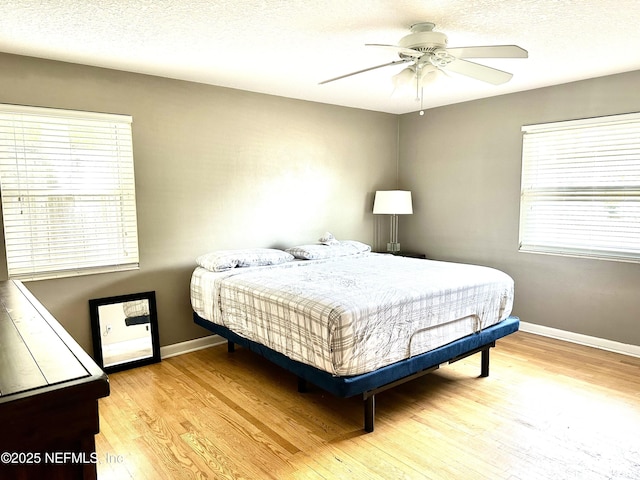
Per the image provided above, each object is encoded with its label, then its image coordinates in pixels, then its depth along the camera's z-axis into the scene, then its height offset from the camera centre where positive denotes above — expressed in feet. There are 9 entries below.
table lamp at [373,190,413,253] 15.87 -0.18
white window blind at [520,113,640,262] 11.55 +0.28
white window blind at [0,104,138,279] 9.68 +0.19
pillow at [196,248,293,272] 11.23 -1.66
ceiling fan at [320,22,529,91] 7.48 +2.65
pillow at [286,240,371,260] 12.94 -1.65
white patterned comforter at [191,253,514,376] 7.44 -2.23
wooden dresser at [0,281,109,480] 2.85 -1.52
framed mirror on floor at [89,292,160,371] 10.75 -3.48
